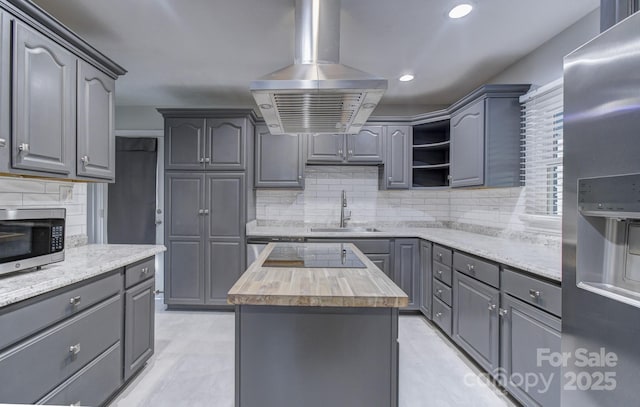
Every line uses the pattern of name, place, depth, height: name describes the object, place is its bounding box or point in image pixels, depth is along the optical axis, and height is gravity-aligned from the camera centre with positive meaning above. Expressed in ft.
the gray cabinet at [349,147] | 11.68 +2.21
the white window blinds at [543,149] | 7.31 +1.47
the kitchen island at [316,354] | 3.95 -2.08
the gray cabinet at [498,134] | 8.32 +2.01
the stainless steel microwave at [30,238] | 4.25 -0.62
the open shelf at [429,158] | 12.24 +1.92
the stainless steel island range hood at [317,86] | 4.74 +1.87
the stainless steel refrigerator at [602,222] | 2.97 -0.20
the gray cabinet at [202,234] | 10.71 -1.23
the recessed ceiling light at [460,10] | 6.27 +4.26
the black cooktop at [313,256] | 5.32 -1.14
